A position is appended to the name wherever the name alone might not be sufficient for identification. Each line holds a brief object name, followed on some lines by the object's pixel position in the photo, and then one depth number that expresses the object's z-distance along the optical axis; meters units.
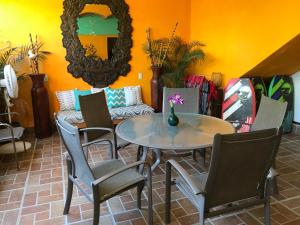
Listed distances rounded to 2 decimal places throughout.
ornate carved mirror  4.45
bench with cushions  4.26
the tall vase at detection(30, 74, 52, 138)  4.09
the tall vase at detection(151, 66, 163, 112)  4.84
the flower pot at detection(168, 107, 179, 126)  2.59
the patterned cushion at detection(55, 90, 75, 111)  4.45
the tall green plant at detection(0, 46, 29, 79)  4.07
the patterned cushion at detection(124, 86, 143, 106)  4.77
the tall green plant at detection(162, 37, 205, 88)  4.75
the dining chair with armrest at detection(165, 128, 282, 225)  1.52
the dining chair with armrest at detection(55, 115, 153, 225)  1.77
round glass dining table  2.14
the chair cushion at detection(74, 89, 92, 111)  4.46
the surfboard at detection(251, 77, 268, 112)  4.17
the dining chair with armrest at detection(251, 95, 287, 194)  2.29
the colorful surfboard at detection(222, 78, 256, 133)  3.98
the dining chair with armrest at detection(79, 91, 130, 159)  2.80
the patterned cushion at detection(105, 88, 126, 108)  4.65
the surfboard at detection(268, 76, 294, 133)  4.16
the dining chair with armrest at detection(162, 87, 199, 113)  3.30
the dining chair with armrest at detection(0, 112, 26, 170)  3.13
